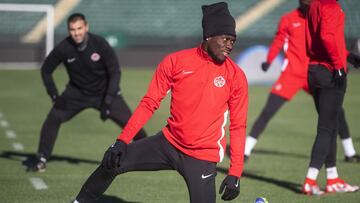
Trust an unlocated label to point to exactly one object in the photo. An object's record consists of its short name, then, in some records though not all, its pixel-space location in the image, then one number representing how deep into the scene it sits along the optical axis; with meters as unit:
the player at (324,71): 17.61
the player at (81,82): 21.30
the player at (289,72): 23.34
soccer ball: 14.40
